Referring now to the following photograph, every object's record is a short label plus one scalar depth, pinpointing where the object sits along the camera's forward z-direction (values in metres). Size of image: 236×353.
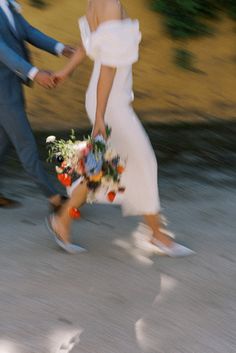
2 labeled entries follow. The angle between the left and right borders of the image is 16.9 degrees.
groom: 4.69
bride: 4.12
